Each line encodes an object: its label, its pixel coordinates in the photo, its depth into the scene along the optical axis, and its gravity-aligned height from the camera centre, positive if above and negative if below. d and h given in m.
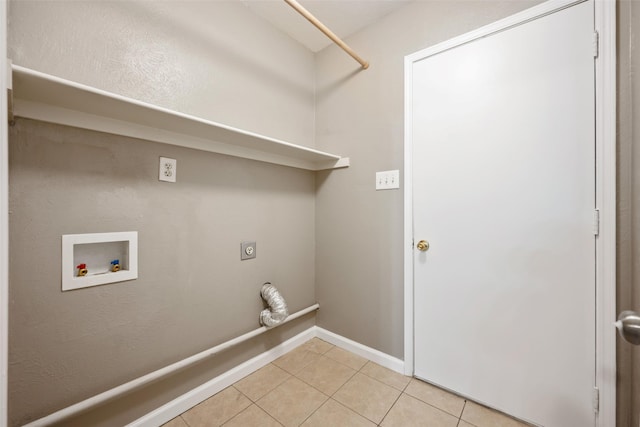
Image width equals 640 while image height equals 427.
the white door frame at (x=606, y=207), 1.03 +0.03
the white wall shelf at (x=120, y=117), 0.87 +0.43
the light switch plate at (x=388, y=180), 1.68 +0.24
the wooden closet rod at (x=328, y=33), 1.25 +1.07
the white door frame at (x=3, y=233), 0.55 -0.05
